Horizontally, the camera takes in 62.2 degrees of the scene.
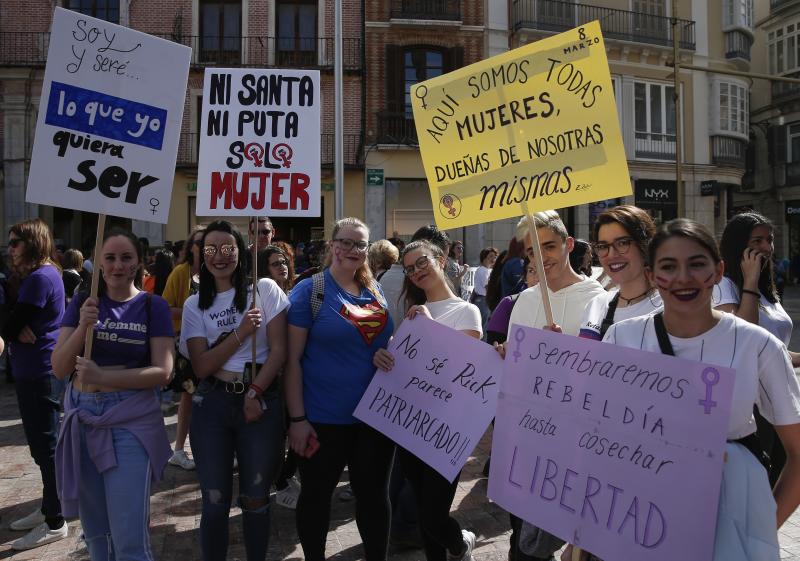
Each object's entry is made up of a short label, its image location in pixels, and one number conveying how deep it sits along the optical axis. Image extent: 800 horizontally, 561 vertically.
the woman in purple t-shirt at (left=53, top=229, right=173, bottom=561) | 2.90
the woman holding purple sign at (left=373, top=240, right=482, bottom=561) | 3.28
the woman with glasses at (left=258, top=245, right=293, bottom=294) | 5.38
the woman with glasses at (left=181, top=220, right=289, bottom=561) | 3.17
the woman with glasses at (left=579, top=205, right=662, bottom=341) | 2.76
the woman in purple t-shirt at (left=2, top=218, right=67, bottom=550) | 4.09
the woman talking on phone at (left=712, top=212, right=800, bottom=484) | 3.53
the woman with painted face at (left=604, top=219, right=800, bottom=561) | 1.87
